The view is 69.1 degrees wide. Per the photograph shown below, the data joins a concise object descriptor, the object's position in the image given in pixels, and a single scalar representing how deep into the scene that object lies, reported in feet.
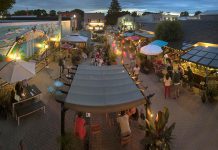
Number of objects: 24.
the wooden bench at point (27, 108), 21.55
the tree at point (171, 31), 51.44
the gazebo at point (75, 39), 52.16
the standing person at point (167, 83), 28.71
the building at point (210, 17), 64.58
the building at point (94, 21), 197.22
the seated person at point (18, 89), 22.72
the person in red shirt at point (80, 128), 17.01
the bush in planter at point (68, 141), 15.24
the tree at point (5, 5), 37.01
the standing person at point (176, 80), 29.49
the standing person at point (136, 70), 35.37
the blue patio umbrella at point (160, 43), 47.46
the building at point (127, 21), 168.96
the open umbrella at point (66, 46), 56.49
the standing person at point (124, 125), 17.39
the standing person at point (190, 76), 31.47
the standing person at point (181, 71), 33.11
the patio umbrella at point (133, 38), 69.29
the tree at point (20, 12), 159.83
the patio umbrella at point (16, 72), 22.80
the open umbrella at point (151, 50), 40.34
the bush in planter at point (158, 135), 15.95
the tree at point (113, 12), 245.74
